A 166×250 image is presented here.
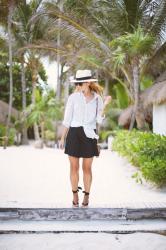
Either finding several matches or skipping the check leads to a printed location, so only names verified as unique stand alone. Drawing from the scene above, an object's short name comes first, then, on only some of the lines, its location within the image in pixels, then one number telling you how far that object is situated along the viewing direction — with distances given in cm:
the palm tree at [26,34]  1725
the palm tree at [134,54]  1016
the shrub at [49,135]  1908
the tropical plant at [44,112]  1655
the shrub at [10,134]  1697
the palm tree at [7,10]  1443
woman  441
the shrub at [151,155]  659
